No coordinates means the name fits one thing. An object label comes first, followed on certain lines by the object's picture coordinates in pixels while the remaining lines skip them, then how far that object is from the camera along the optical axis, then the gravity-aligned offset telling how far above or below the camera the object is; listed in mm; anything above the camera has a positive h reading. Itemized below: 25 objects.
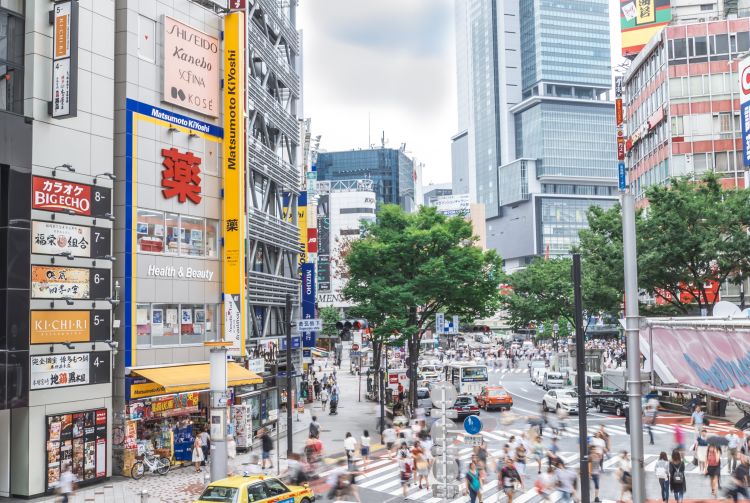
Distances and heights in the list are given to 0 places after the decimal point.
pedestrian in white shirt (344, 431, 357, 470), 27062 -4896
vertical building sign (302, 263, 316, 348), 50891 +1348
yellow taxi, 18500 -4366
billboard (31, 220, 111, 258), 25031 +2561
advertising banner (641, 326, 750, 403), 9117 -649
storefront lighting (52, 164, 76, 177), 25578 +4942
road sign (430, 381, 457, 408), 20250 -2221
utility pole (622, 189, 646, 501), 11984 -619
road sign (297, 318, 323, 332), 34478 -562
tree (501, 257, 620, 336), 72000 +1511
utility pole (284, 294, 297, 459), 28172 -2113
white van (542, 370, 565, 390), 60594 -5592
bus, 55688 -4894
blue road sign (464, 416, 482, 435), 20900 -3156
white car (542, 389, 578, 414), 45406 -5478
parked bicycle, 27172 -5456
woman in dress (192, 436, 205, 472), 28797 -5263
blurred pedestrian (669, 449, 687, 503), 21391 -4668
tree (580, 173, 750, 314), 39625 +3676
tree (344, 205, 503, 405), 43688 +2222
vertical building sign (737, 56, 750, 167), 42719 +11408
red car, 49812 -5777
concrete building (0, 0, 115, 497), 23938 +2156
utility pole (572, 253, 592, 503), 17859 -1725
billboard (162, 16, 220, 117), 30748 +10085
